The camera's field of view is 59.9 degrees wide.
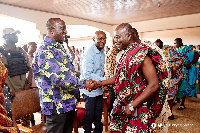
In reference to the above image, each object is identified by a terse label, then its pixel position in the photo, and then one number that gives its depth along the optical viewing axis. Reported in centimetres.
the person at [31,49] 434
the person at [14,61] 294
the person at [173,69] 391
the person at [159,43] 396
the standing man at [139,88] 146
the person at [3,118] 101
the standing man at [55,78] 174
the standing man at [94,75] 263
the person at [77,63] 601
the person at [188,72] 485
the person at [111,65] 315
